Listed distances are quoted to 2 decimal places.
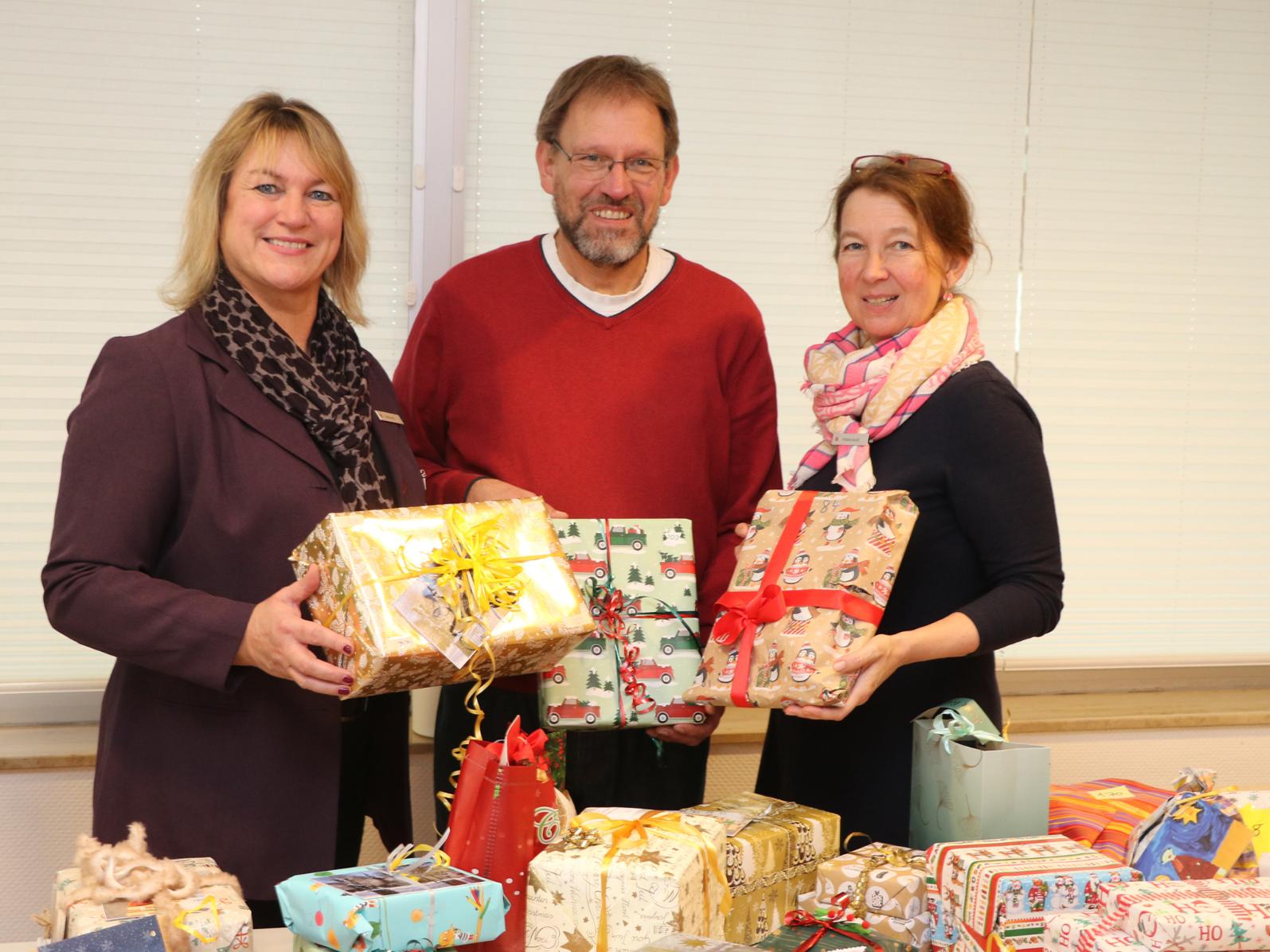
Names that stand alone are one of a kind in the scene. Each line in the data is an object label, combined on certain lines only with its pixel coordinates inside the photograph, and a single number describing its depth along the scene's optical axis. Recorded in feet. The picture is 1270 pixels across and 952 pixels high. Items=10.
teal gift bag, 5.54
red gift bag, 4.80
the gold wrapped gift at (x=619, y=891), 4.68
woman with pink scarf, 6.56
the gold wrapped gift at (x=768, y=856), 5.24
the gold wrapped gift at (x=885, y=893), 5.09
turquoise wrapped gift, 4.27
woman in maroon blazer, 6.10
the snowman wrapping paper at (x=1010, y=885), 4.66
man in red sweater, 7.98
